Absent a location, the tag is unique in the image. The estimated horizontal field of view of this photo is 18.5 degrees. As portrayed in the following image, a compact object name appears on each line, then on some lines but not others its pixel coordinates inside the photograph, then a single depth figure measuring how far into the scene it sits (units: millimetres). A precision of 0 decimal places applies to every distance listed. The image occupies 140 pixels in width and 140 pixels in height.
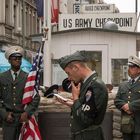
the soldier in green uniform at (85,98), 3631
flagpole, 9124
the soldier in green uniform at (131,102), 5311
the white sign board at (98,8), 18195
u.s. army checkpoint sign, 13175
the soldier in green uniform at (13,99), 5167
